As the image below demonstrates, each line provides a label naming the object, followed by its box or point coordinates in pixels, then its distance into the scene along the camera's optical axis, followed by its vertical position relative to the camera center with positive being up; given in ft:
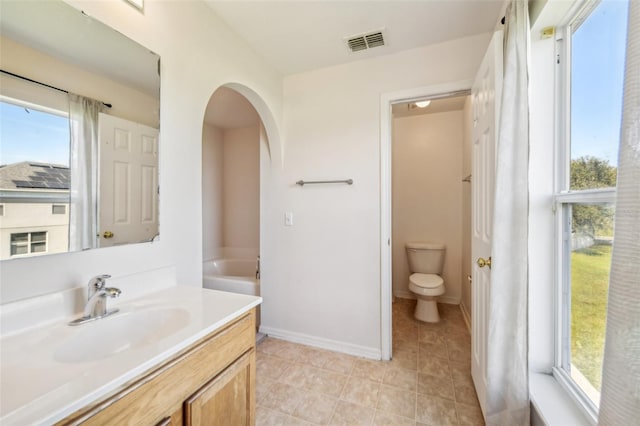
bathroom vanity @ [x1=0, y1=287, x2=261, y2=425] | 1.80 -1.35
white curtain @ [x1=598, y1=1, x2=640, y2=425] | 1.48 -0.40
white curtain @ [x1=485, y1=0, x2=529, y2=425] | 3.49 -0.51
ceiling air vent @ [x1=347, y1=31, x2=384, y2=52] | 5.87 +3.98
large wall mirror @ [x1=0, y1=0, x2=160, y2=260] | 2.69 +0.96
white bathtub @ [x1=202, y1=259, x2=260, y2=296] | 10.62 -2.37
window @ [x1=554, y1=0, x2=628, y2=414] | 2.86 +0.38
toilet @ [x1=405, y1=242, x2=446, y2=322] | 8.60 -2.36
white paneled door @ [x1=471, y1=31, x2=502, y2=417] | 4.20 +0.45
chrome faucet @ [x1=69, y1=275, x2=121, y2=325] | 3.00 -1.04
